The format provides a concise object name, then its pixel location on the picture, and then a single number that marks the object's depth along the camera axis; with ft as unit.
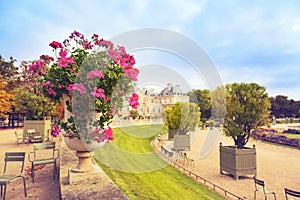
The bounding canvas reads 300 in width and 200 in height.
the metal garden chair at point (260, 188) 20.14
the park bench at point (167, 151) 37.02
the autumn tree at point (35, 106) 43.55
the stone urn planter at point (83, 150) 10.52
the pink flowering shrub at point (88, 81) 9.80
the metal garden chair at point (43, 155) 15.56
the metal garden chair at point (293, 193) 17.04
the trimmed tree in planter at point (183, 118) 64.49
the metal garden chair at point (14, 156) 14.99
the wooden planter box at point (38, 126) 40.73
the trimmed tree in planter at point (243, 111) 31.99
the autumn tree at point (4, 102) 75.25
